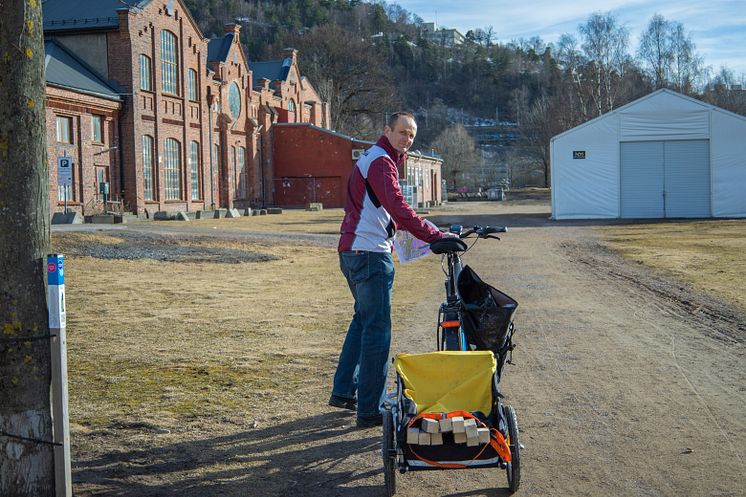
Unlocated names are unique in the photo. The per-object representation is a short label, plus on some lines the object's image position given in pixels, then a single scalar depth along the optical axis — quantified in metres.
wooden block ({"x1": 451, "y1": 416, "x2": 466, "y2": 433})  4.18
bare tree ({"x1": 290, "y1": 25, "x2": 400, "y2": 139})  85.00
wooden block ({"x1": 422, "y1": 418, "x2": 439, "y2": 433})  4.20
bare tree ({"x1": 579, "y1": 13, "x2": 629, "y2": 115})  66.69
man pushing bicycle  5.23
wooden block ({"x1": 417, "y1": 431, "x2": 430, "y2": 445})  4.21
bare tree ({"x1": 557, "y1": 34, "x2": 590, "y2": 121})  72.00
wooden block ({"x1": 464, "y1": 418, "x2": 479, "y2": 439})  4.18
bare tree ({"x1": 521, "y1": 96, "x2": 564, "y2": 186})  94.62
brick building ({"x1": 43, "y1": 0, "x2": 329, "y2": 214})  36.62
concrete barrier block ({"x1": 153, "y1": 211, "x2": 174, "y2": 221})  39.19
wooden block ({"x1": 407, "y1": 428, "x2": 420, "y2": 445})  4.21
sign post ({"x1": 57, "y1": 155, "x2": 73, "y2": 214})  25.94
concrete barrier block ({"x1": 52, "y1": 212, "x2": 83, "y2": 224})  30.08
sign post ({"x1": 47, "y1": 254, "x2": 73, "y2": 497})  4.20
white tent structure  37.31
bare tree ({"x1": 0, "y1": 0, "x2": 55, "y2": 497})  4.10
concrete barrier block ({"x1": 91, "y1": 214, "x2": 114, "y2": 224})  33.03
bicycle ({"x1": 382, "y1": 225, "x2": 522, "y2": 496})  4.24
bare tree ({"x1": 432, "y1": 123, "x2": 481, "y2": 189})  97.88
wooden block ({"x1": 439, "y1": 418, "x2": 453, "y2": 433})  4.20
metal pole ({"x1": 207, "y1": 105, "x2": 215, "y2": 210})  48.38
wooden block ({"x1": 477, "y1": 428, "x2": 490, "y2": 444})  4.18
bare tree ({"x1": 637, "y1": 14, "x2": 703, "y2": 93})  82.19
